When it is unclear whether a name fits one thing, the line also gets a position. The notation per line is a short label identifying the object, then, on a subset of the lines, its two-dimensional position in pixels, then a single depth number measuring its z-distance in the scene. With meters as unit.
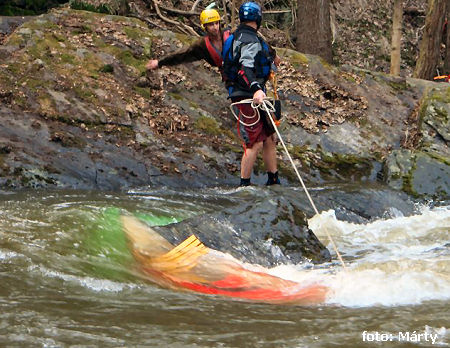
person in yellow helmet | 16.23
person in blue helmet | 15.37
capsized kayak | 9.32
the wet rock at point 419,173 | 19.34
